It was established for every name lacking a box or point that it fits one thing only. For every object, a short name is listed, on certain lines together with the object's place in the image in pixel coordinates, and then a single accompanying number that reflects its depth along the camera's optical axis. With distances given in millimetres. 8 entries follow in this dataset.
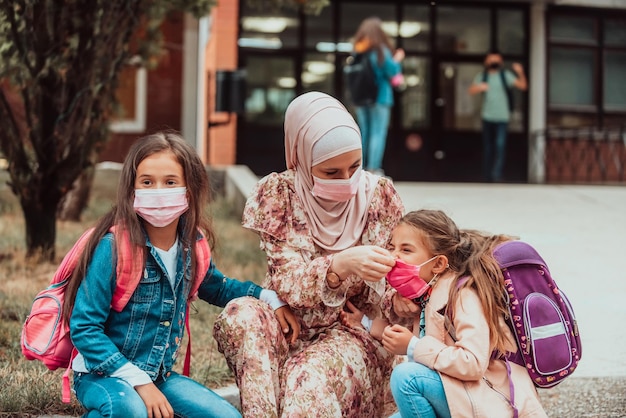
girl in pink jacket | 2850
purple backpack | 2895
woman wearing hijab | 3014
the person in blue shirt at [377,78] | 10023
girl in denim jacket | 2861
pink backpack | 2938
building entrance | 15305
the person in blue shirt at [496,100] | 14109
